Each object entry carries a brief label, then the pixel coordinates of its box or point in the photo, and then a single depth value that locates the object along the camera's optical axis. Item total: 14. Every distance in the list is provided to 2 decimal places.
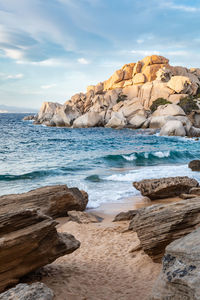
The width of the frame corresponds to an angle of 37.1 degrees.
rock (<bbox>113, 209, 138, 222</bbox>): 9.27
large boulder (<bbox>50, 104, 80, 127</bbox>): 67.38
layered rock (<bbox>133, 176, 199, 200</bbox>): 11.39
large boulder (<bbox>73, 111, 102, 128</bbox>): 62.19
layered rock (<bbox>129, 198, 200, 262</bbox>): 5.33
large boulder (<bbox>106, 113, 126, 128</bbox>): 57.47
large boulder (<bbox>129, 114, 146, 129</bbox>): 55.62
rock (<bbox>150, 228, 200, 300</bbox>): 2.92
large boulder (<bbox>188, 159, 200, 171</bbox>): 17.30
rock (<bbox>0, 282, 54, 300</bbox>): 3.64
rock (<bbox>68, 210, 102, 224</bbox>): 9.25
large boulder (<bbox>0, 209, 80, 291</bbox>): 4.50
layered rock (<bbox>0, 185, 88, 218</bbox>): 7.36
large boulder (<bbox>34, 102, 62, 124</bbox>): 82.65
